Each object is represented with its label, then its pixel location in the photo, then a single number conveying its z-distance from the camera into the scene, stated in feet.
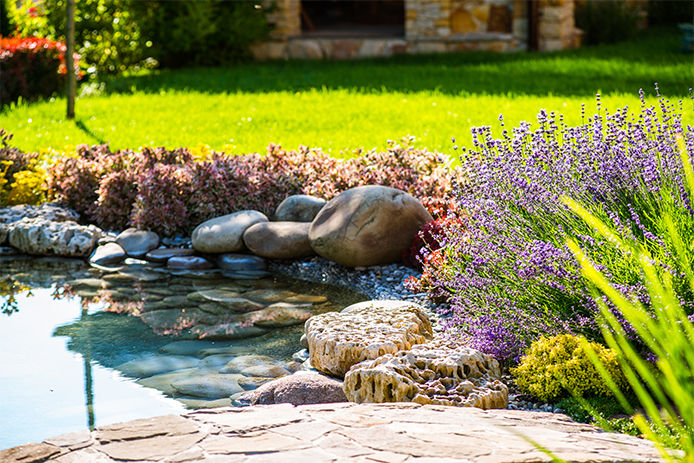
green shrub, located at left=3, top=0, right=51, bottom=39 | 47.47
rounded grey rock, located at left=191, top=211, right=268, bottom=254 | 22.47
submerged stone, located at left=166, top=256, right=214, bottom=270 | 22.40
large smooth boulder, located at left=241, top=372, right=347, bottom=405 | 13.71
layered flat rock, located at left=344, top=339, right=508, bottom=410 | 12.39
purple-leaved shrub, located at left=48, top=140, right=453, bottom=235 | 23.71
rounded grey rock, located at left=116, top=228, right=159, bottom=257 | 23.38
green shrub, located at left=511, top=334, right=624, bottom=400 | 12.39
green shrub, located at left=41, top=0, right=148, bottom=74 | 46.52
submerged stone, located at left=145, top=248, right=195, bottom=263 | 22.90
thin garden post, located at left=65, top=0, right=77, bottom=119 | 33.06
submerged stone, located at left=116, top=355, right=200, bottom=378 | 15.47
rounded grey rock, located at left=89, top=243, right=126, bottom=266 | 22.94
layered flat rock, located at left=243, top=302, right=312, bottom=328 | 18.21
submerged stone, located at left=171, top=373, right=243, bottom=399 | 14.49
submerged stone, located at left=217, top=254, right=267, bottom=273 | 22.30
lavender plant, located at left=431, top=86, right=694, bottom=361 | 12.76
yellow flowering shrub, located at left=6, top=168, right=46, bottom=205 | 26.37
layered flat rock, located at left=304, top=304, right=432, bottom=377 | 14.42
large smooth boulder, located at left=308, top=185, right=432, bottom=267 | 20.35
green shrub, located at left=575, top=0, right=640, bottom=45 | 49.55
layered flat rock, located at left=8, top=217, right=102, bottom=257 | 23.66
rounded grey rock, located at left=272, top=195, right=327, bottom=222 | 23.11
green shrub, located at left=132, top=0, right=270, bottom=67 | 46.62
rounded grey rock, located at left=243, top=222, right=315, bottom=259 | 21.84
